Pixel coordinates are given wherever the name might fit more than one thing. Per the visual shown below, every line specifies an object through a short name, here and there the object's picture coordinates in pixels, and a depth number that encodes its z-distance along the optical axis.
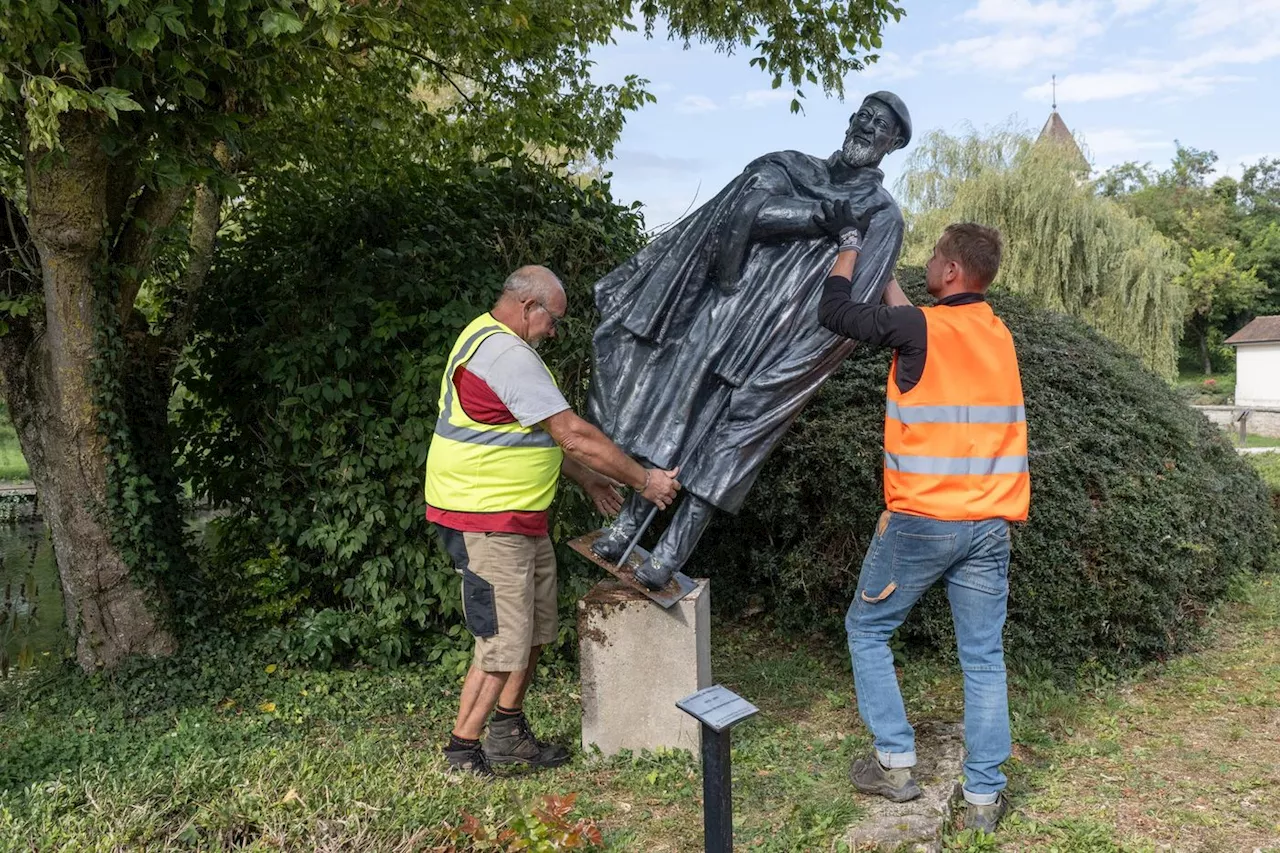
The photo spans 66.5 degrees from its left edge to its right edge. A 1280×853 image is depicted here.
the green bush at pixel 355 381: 5.08
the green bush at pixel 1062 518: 4.90
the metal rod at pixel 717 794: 2.57
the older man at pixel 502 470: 3.47
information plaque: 2.51
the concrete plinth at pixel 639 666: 3.89
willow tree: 20.03
